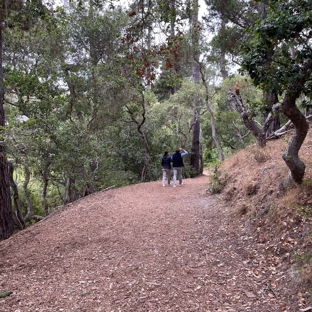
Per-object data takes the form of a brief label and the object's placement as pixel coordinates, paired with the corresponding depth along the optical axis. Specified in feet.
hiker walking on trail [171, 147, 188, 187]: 33.19
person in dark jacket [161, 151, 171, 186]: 34.78
